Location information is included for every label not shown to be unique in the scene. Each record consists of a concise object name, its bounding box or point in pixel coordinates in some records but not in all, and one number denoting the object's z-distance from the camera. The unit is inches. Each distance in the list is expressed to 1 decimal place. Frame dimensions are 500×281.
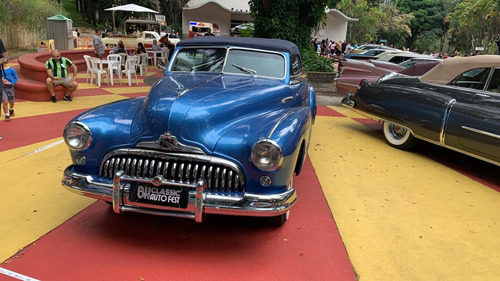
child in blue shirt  245.9
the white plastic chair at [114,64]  411.2
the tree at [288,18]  495.2
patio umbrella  718.5
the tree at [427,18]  1993.1
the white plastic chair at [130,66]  425.4
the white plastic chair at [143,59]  486.3
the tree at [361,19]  1587.1
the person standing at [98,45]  495.8
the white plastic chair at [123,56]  447.6
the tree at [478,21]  1248.4
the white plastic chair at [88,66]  406.0
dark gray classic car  186.2
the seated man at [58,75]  311.6
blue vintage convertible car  106.0
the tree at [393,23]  1882.4
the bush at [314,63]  514.6
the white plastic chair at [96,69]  402.9
